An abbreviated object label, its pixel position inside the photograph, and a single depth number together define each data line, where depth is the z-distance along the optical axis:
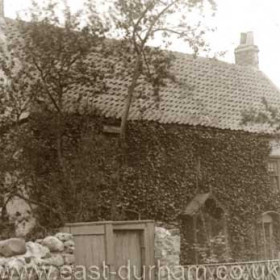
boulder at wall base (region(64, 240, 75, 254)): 12.87
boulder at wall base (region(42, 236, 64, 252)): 12.49
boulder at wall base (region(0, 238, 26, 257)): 11.61
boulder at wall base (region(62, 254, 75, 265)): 12.70
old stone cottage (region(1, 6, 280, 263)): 19.31
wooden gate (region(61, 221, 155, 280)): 13.43
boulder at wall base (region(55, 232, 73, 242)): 12.98
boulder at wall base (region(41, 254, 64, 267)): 12.10
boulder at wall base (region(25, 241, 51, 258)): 11.96
